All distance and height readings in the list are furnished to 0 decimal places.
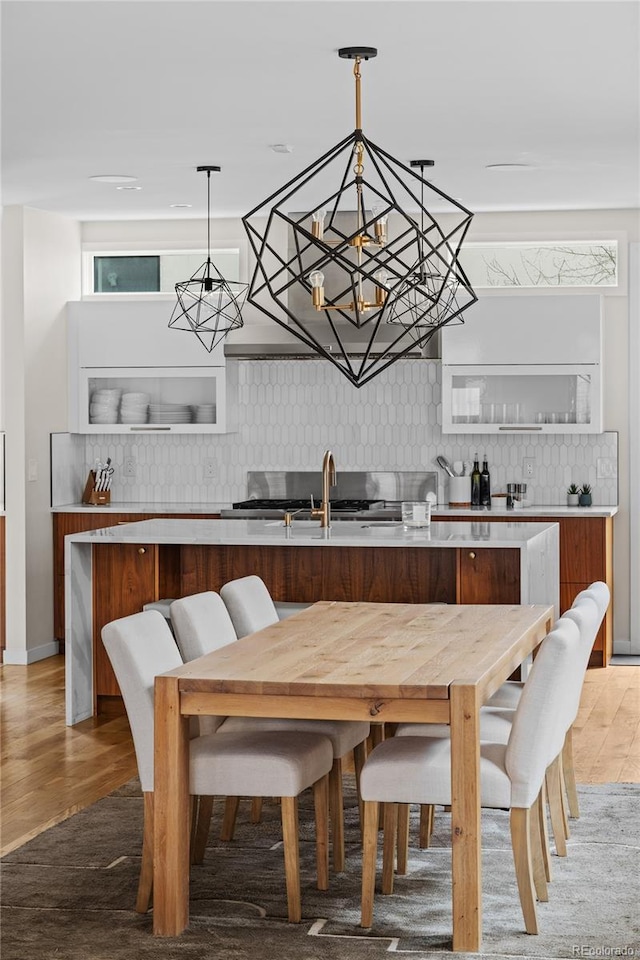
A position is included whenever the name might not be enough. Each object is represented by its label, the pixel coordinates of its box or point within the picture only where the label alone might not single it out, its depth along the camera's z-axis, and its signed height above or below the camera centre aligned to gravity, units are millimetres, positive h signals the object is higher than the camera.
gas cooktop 7820 -437
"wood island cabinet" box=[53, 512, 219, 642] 7961 -574
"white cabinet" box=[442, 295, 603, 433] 7699 +419
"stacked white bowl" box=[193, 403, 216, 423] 8219 +149
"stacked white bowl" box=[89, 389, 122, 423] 8305 +179
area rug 3314 -1358
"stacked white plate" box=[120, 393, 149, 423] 8289 +185
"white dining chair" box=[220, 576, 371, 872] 3955 -940
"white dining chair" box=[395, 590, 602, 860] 3748 -897
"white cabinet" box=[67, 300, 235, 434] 8133 +409
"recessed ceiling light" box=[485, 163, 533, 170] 6523 +1399
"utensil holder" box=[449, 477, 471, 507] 7977 -352
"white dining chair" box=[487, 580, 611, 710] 4305 -912
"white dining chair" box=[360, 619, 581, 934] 3330 -904
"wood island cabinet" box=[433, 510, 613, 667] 7402 -709
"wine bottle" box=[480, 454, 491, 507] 8000 -366
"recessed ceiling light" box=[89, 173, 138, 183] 6782 +1408
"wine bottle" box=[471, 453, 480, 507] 8000 -340
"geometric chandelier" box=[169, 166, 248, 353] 7629 +787
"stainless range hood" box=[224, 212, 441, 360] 7744 +610
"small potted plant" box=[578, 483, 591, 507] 7793 -387
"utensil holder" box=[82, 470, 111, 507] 8328 -391
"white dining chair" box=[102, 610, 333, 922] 3488 -908
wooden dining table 3201 -694
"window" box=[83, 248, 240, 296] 8461 +1127
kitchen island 5664 -635
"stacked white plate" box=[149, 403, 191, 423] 8242 +151
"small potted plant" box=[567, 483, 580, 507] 7871 -384
